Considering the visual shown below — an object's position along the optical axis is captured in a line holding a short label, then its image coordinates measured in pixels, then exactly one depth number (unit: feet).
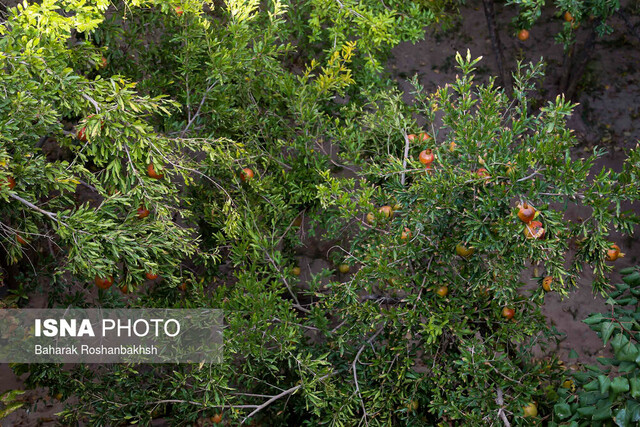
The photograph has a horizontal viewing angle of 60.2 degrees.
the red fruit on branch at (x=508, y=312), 10.61
